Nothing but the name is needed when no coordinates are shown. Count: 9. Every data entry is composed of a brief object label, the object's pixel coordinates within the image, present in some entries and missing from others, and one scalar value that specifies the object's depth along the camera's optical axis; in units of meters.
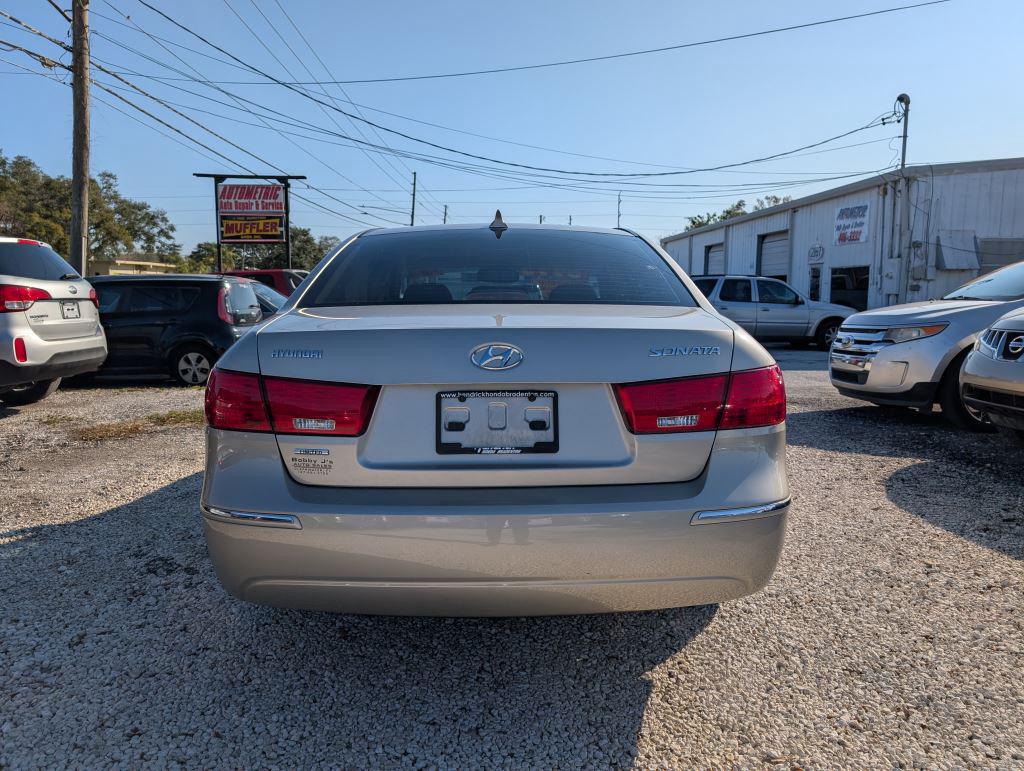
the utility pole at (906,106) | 27.31
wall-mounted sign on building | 20.56
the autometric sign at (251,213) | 25.00
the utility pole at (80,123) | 14.12
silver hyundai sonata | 1.98
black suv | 9.47
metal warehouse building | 18.59
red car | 14.62
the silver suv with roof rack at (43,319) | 6.29
